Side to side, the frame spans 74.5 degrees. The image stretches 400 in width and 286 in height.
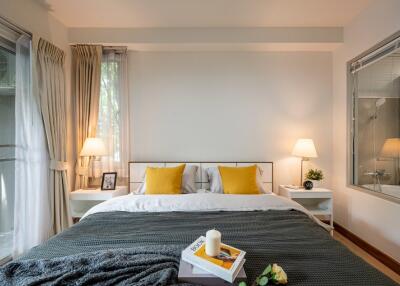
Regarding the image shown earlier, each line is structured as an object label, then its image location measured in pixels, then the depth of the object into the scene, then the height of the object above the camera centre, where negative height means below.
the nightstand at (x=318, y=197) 3.15 -0.68
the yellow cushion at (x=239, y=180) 2.94 -0.45
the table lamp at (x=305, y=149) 3.25 -0.10
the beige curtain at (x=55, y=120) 2.76 +0.23
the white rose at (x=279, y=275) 1.09 -0.56
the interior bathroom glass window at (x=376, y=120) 2.57 +0.23
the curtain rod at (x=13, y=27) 2.32 +1.06
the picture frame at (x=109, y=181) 3.27 -0.51
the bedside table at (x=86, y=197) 3.11 -0.68
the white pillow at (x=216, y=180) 3.06 -0.48
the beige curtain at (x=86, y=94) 3.39 +0.60
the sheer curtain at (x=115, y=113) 3.49 +0.37
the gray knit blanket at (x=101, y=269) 1.13 -0.60
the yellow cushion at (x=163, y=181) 2.89 -0.45
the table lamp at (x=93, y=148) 3.17 -0.09
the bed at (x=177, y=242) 1.19 -0.62
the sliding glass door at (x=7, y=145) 2.51 -0.05
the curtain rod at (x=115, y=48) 3.43 +1.21
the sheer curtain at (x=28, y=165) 2.53 -0.25
